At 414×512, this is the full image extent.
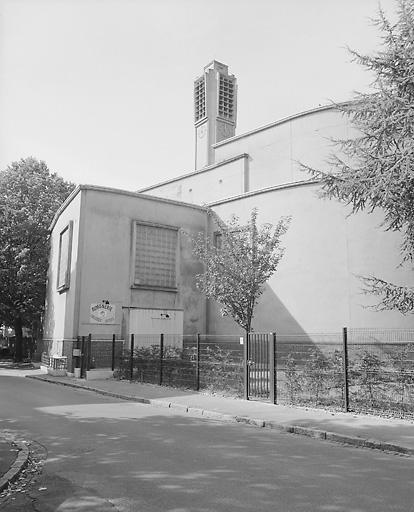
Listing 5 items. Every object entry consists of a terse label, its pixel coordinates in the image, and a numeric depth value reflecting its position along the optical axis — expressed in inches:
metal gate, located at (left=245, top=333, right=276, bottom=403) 549.3
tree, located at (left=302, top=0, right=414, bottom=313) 506.9
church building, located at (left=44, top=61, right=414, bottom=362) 898.7
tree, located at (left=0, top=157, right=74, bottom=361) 1336.1
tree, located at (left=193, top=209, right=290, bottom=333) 791.1
